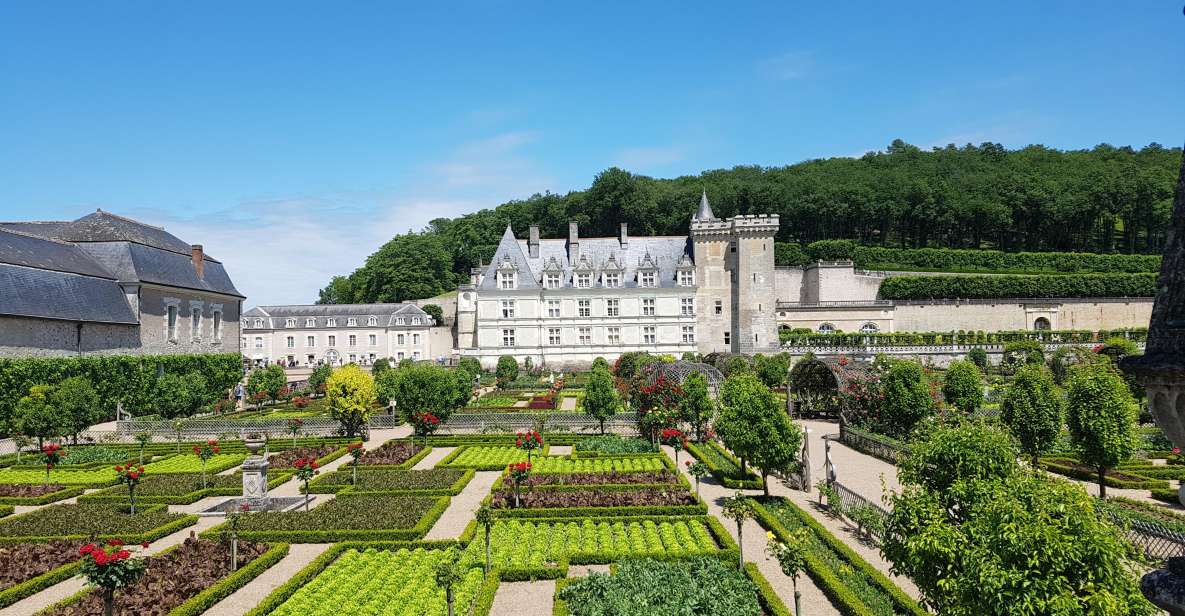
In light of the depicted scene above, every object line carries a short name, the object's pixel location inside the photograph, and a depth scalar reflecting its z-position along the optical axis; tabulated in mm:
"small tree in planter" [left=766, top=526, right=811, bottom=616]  9016
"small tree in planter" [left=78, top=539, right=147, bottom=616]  8570
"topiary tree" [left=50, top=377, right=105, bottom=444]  23922
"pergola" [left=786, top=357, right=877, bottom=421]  28844
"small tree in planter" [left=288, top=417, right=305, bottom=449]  26205
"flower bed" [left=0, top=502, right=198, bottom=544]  13930
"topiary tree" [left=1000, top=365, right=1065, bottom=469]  18719
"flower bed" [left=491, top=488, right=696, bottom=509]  15665
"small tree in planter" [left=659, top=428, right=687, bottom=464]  18562
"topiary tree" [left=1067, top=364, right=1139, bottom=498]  15898
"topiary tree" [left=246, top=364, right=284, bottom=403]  36125
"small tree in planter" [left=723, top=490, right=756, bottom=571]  11320
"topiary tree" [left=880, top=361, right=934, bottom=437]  22766
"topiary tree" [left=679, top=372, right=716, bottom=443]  24359
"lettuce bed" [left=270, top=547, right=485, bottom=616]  10227
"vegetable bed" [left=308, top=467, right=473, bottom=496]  17750
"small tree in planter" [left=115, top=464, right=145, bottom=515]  15172
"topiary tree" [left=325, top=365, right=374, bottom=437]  25734
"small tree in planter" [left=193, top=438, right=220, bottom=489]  19209
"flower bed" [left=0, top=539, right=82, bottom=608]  11078
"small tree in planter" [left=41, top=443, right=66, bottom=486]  17922
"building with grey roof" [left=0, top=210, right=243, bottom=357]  28875
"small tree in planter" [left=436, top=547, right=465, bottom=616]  9070
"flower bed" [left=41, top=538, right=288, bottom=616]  10203
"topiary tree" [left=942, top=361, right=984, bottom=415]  26781
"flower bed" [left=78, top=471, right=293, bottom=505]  17281
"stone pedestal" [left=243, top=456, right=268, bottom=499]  16547
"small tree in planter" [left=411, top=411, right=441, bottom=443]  24984
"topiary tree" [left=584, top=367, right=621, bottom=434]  25688
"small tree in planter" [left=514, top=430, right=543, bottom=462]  19297
